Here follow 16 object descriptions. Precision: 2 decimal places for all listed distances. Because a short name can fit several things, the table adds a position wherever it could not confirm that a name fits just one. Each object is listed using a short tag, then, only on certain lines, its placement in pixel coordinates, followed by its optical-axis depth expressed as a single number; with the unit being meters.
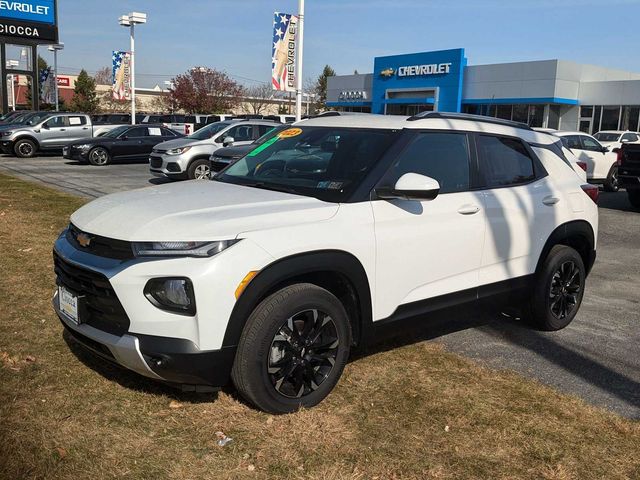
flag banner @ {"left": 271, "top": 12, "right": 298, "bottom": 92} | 18.64
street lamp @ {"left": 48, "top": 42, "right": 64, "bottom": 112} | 43.35
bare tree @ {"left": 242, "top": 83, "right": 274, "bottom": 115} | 73.25
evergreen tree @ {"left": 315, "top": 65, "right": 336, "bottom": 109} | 83.77
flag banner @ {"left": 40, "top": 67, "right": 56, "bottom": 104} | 45.87
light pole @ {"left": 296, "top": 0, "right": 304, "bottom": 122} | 18.39
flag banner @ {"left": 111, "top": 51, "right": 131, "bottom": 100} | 37.84
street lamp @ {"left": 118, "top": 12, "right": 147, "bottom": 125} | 34.59
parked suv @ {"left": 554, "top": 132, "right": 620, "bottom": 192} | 17.12
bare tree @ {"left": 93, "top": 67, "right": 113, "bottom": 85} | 99.38
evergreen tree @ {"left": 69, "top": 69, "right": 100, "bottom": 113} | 65.44
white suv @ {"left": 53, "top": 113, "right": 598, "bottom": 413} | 3.23
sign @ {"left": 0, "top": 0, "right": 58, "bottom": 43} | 31.12
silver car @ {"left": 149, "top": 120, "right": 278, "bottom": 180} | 15.38
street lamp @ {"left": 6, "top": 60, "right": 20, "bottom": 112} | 70.68
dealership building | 34.94
